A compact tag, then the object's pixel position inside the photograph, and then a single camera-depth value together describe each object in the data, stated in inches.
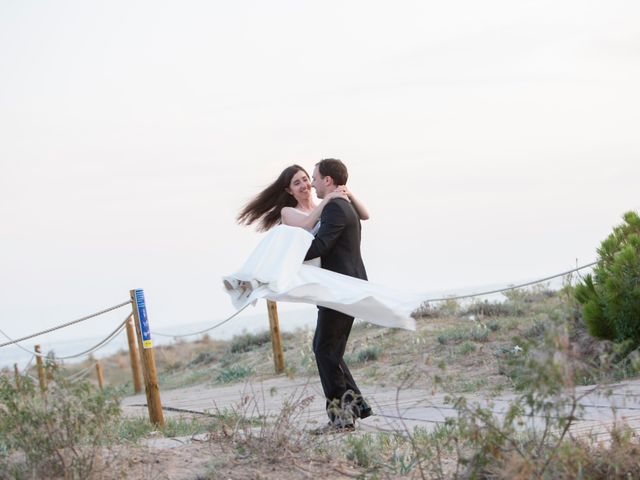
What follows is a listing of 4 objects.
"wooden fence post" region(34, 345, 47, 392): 602.5
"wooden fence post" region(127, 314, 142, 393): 634.8
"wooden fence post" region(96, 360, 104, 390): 643.1
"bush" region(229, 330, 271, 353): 716.0
